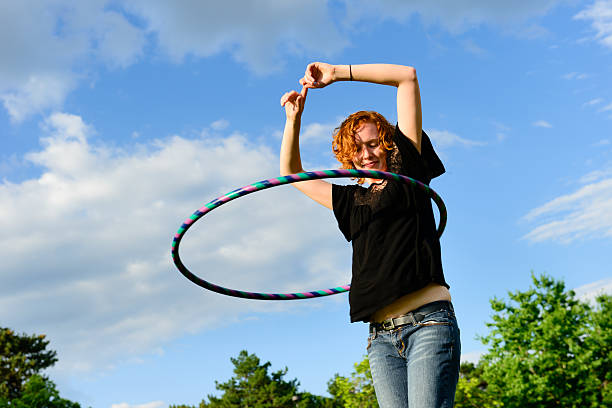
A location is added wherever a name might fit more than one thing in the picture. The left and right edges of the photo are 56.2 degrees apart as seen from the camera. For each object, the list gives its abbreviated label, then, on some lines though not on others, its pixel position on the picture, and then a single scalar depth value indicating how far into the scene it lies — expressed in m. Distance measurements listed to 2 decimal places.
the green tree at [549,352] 27.42
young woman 3.19
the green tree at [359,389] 25.41
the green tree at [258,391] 45.78
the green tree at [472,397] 29.81
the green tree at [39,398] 40.00
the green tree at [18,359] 49.94
